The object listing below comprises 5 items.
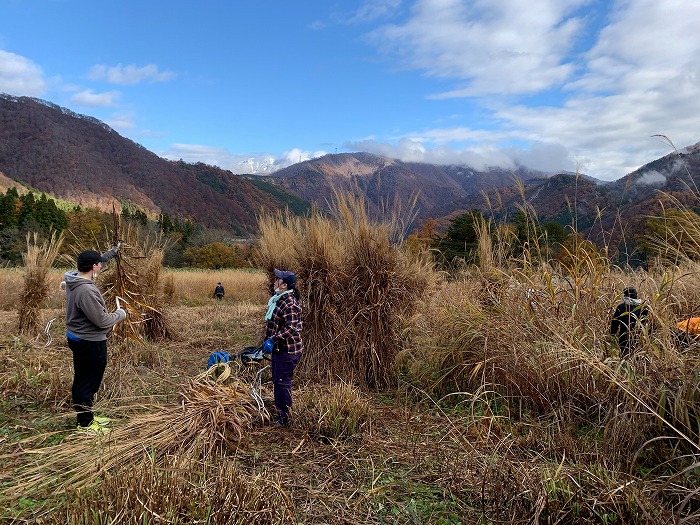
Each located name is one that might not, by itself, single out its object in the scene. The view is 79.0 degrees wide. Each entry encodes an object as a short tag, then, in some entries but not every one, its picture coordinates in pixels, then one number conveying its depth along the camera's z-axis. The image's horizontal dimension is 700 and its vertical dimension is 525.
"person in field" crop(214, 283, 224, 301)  17.01
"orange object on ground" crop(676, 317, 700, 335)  3.12
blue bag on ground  5.49
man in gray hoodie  3.70
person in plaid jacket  4.16
